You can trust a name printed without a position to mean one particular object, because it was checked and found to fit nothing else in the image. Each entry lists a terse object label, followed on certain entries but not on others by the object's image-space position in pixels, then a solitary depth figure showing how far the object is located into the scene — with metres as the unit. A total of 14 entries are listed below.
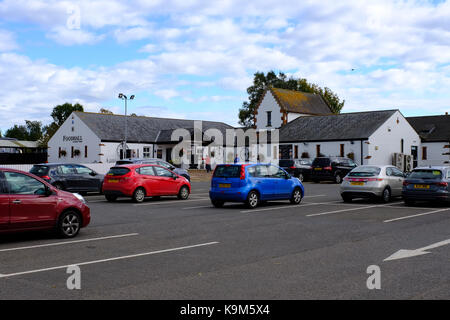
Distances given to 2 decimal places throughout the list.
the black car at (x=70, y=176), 22.84
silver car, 19.45
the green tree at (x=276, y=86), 86.81
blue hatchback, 17.31
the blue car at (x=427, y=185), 17.62
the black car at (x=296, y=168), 40.21
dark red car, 9.99
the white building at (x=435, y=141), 59.56
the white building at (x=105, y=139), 58.53
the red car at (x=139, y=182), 19.84
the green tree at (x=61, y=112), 112.06
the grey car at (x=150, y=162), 25.32
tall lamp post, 49.88
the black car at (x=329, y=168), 37.72
